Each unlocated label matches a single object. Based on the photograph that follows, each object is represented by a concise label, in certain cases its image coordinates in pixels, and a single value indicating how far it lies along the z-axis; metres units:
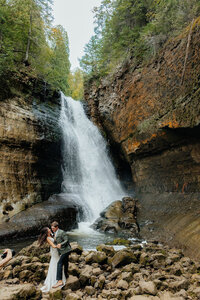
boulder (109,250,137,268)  4.85
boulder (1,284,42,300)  3.16
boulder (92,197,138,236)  9.79
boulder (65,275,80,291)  3.82
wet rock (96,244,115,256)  5.62
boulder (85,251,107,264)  5.03
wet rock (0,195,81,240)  8.24
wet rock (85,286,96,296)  3.69
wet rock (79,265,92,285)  4.04
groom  3.84
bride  3.83
